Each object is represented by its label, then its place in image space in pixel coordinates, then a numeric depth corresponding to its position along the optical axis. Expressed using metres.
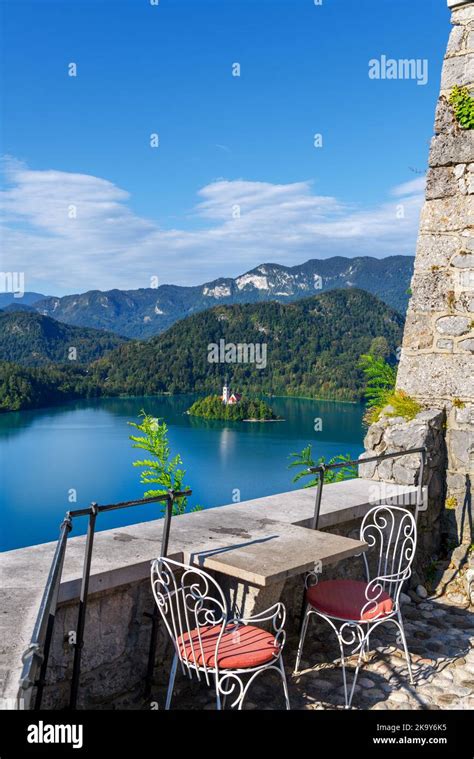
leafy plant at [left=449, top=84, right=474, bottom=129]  4.83
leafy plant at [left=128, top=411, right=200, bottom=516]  6.87
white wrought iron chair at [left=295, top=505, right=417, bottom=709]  2.99
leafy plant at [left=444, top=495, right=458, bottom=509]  4.87
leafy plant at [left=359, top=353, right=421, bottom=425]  4.98
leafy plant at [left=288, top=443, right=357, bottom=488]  6.10
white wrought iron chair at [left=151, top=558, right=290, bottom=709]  2.43
